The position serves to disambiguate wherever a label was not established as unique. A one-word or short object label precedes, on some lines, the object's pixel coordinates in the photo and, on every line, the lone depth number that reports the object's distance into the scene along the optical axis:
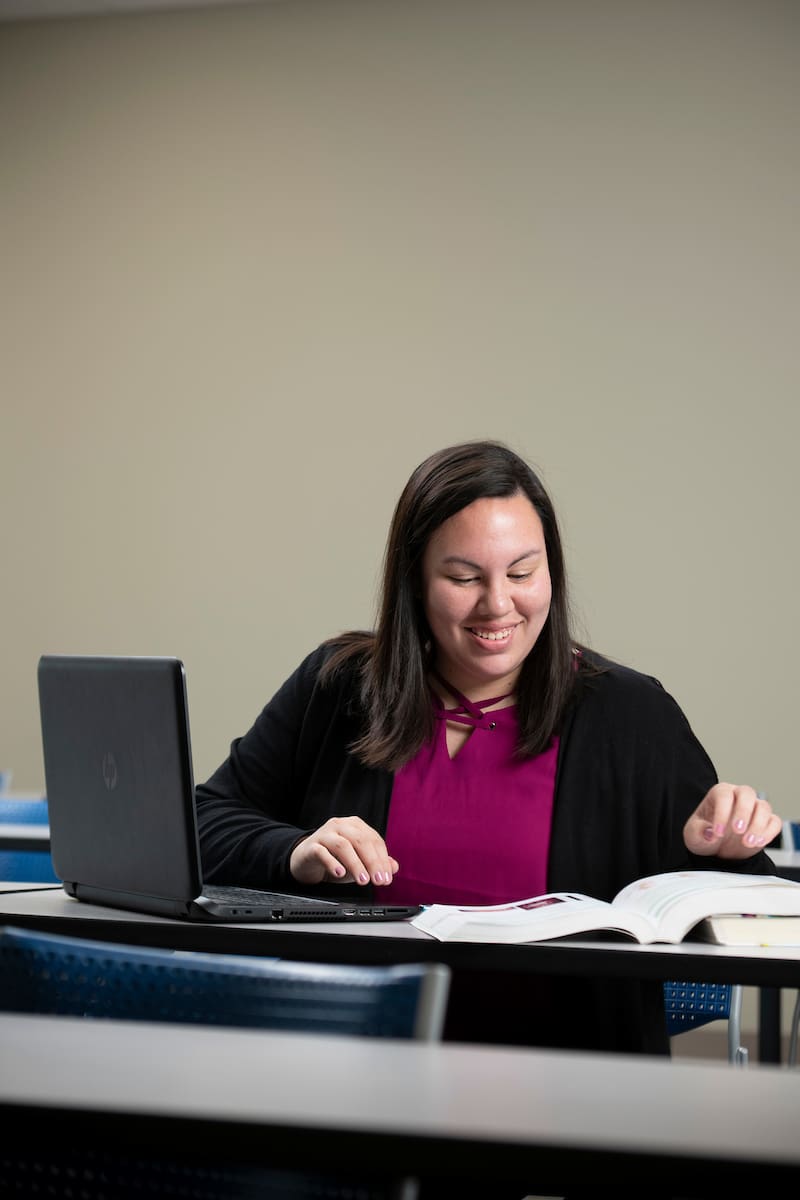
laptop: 2.44
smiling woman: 2.73
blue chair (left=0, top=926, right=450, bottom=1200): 1.73
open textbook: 2.36
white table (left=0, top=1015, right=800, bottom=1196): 1.35
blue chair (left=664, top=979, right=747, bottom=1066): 2.99
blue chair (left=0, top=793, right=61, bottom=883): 3.21
